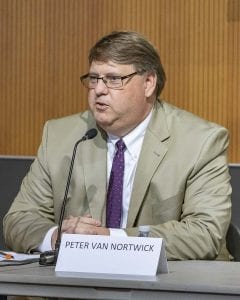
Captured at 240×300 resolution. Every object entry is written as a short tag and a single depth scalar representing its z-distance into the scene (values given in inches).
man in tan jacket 214.5
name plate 160.8
